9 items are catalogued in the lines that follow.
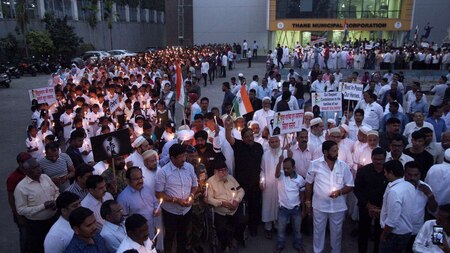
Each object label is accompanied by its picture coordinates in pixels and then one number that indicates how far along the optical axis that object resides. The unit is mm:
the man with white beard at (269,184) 6414
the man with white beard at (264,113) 8945
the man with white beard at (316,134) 6898
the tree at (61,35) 33656
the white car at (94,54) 33750
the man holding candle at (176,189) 5296
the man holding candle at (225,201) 5723
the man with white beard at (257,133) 7085
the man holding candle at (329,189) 5480
